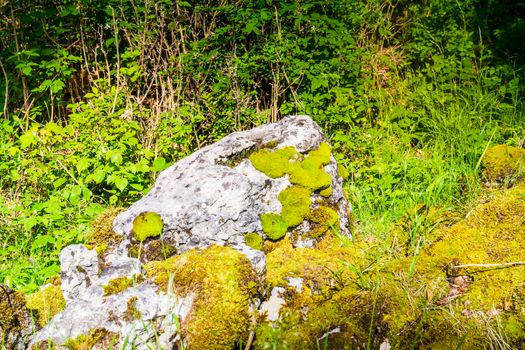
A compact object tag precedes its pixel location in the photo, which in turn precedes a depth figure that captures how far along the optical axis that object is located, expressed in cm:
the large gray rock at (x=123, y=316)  191
